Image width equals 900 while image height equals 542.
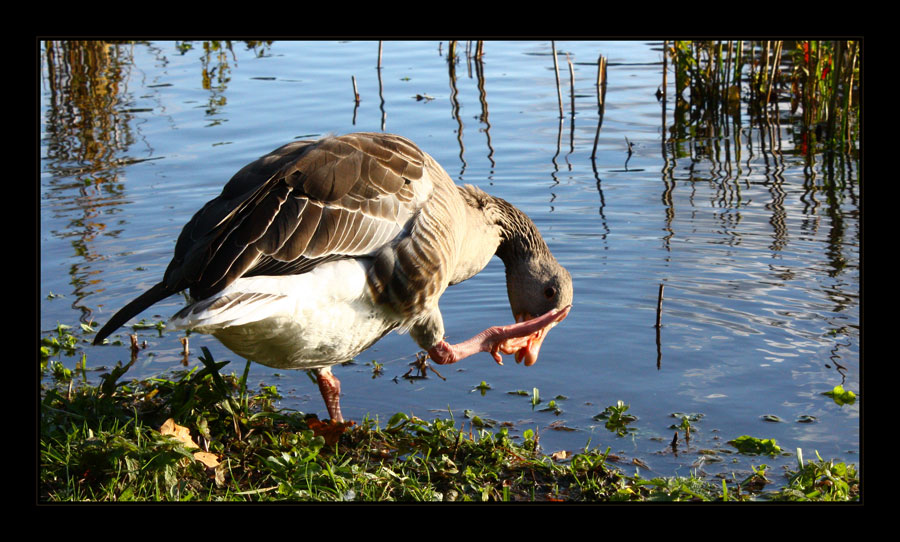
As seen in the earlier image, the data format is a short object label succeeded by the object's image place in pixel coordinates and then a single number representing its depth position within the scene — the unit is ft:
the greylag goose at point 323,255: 12.92
